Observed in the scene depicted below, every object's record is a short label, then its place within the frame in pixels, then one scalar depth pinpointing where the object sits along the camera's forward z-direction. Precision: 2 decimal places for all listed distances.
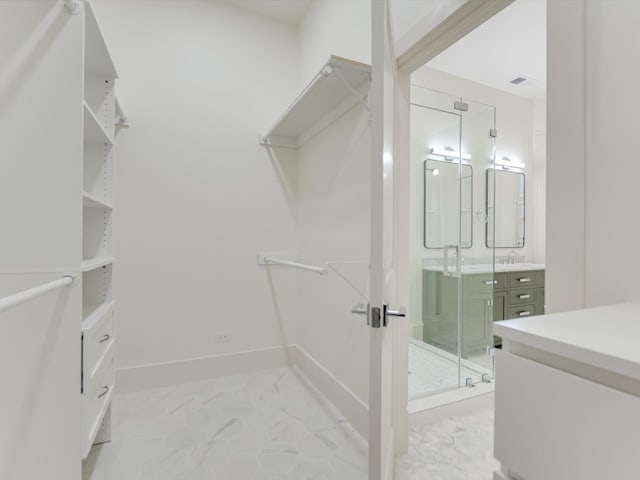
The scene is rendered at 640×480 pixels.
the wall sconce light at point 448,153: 2.97
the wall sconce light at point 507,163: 3.39
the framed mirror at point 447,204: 2.97
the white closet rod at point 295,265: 1.69
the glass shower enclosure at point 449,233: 2.78
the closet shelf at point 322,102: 1.69
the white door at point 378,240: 0.96
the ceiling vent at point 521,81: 3.09
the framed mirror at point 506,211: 3.20
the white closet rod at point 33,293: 0.72
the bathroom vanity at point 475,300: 2.78
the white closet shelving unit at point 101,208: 1.56
